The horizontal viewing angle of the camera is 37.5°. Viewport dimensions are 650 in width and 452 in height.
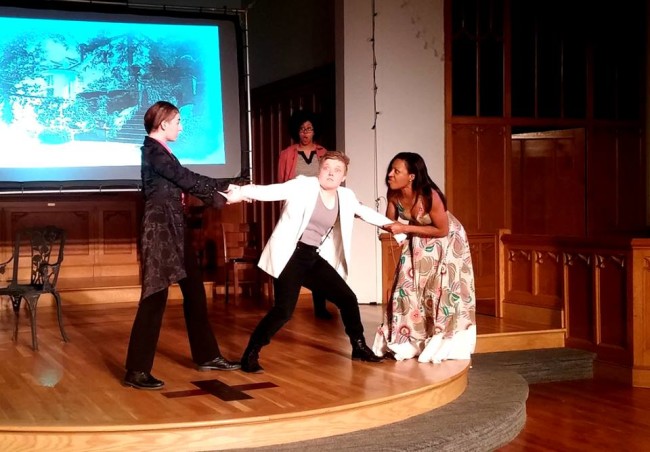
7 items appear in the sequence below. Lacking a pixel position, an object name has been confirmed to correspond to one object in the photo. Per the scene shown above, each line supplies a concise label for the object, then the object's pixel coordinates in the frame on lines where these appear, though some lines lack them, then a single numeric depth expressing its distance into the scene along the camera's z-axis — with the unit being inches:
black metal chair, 251.4
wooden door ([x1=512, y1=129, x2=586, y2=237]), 405.7
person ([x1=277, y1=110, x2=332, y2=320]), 299.1
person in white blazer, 200.8
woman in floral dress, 221.0
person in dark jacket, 186.9
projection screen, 287.4
